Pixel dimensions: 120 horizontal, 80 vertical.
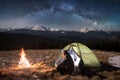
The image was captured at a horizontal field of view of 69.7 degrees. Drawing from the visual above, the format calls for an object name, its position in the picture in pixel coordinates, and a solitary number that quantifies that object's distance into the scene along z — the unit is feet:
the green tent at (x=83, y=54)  25.02
